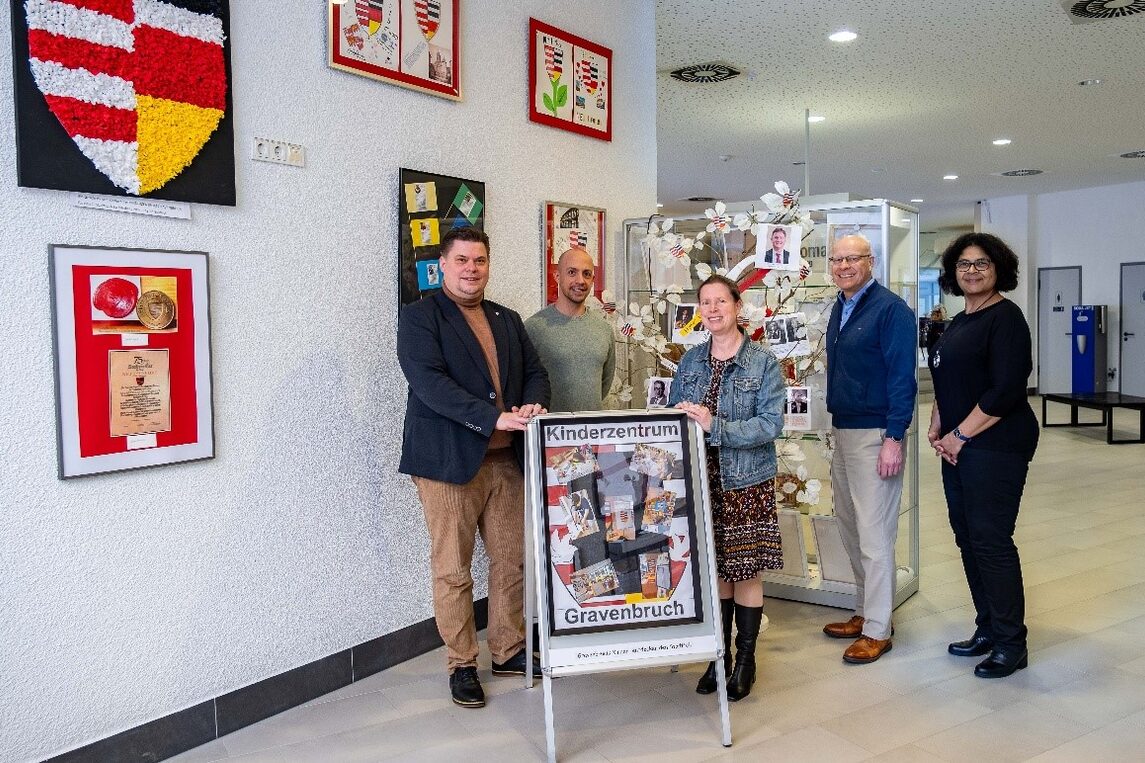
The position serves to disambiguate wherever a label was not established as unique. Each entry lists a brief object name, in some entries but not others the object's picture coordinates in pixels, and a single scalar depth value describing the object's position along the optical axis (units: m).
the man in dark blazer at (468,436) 2.97
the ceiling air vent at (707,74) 6.41
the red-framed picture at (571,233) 4.04
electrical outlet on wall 2.90
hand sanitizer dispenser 12.73
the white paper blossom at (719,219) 3.85
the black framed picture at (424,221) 3.39
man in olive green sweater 3.59
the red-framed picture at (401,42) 3.13
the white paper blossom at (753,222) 3.82
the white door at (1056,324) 13.39
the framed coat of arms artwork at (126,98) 2.33
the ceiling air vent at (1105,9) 5.07
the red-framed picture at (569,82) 3.93
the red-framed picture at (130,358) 2.42
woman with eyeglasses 3.14
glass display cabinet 3.88
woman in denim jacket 2.91
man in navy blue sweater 3.33
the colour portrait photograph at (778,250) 3.81
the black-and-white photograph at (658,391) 4.05
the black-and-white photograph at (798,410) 3.87
